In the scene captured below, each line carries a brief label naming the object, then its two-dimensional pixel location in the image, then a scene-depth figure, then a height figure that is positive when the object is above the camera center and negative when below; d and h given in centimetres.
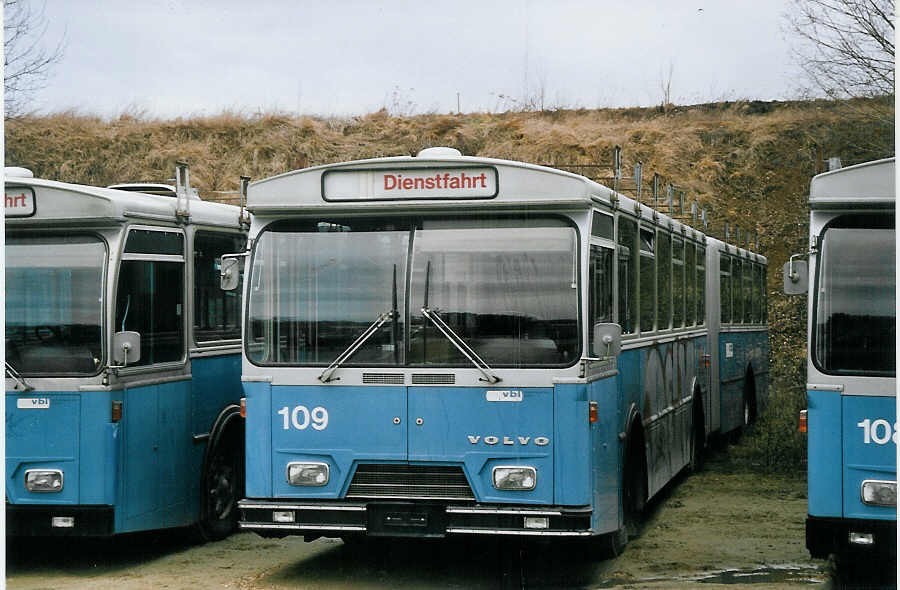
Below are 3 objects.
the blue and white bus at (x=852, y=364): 821 -33
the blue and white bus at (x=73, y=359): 970 -33
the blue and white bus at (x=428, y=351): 880 -26
